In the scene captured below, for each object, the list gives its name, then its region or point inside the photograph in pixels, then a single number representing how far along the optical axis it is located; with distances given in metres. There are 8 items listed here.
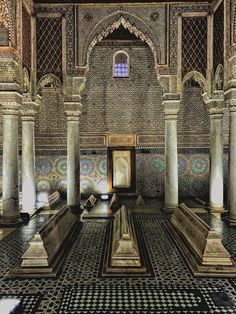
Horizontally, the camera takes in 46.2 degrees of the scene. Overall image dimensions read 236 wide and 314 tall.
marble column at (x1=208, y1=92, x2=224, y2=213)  7.85
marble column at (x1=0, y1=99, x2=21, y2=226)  6.46
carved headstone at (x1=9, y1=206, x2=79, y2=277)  3.92
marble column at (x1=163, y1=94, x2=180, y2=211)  7.69
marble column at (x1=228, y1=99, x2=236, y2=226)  6.44
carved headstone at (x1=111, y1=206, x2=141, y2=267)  4.05
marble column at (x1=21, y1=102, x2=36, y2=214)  7.93
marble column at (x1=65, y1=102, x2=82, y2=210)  7.76
